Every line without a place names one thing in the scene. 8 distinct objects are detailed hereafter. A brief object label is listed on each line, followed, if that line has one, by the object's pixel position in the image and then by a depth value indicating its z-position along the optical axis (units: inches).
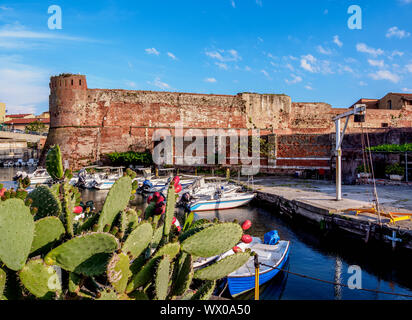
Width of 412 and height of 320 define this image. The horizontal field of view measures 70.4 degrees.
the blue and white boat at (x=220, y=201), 693.3
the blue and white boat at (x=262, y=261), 307.9
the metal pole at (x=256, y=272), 193.2
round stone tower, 1291.8
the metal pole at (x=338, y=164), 539.7
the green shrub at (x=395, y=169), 764.3
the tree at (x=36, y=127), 2689.5
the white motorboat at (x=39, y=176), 992.4
